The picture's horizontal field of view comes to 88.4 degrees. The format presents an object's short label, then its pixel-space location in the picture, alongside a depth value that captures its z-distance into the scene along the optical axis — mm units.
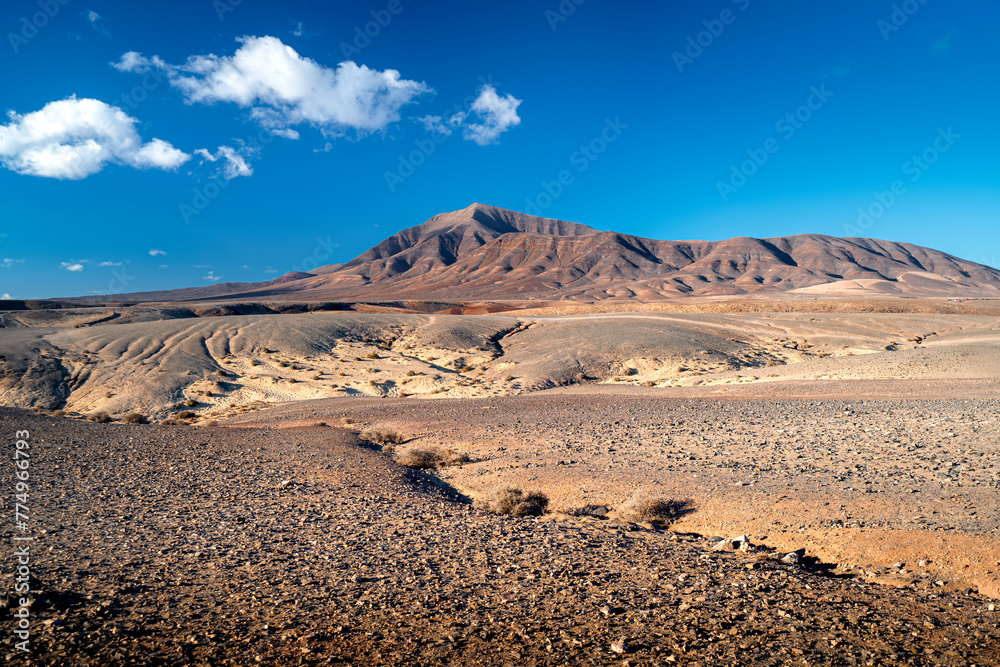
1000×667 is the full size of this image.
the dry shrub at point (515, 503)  8859
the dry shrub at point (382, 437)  15570
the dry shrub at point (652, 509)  8617
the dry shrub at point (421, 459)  12680
